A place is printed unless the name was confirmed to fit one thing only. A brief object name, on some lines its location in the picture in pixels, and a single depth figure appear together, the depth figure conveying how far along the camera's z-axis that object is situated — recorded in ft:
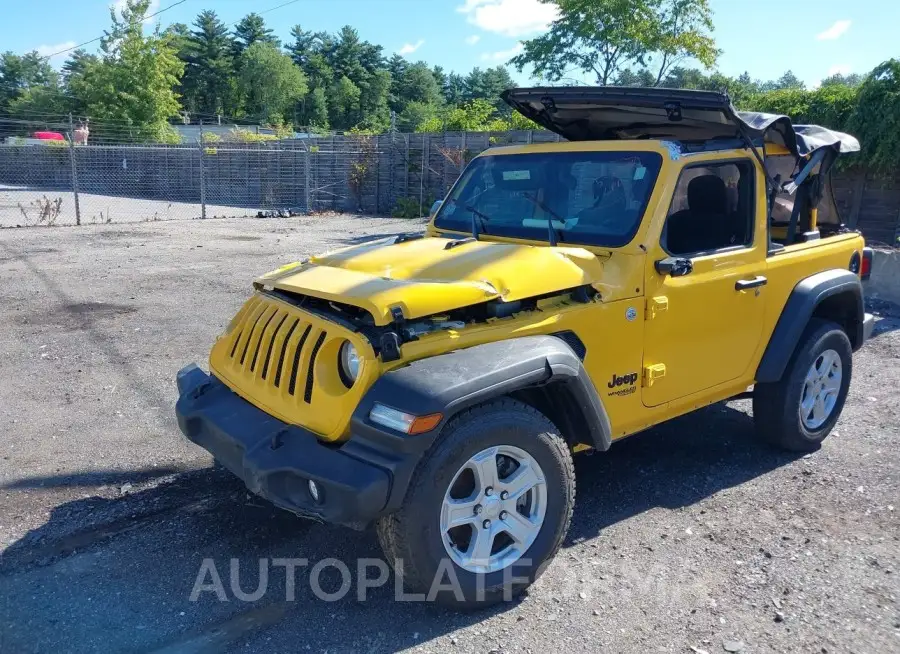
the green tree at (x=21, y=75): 217.15
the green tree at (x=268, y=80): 225.35
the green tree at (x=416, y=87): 275.59
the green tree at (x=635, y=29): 87.86
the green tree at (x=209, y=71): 227.61
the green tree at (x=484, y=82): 287.07
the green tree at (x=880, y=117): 41.47
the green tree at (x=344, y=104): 245.04
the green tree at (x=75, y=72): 148.87
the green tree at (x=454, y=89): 297.74
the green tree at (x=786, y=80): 317.75
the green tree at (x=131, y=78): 135.95
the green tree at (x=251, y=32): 247.09
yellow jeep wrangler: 9.68
